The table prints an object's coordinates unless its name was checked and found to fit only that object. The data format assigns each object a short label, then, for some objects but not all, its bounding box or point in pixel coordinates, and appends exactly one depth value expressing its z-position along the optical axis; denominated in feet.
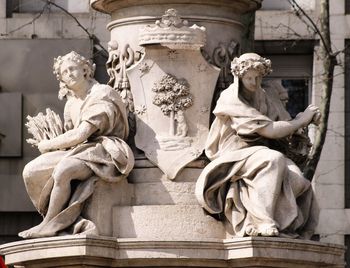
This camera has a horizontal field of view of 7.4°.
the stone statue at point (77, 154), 74.43
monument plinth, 73.56
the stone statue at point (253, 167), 74.13
